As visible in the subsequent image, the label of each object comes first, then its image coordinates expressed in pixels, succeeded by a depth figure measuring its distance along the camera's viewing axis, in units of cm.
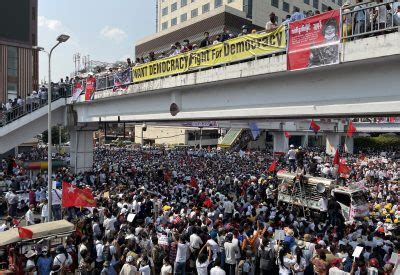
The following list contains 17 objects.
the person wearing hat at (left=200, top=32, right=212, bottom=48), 1530
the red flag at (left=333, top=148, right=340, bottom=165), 1633
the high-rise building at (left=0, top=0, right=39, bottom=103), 4097
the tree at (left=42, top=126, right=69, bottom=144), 6725
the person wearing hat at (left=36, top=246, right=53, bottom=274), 785
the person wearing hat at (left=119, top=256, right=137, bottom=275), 735
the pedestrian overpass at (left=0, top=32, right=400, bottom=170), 964
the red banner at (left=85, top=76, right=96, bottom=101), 2197
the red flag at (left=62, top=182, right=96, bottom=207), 1076
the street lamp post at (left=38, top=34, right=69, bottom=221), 1281
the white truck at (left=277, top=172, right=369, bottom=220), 1349
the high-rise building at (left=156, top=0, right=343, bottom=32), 4769
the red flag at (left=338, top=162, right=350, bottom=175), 1633
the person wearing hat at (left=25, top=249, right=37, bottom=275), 747
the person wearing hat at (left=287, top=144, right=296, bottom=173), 2045
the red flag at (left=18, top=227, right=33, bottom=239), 796
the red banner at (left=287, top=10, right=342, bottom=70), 995
